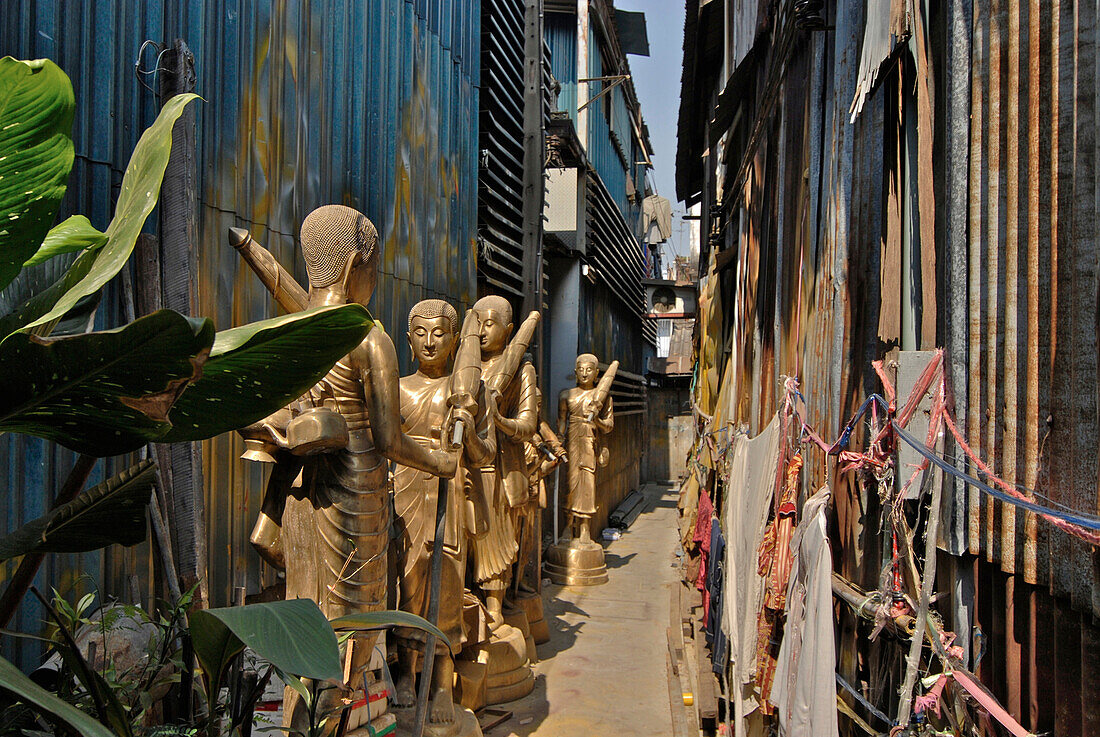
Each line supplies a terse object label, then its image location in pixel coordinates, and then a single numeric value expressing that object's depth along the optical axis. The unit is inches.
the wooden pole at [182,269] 113.6
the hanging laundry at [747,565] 137.6
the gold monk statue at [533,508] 256.1
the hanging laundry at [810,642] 92.0
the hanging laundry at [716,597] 195.5
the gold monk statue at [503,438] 217.8
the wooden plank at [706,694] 183.8
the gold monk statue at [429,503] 165.6
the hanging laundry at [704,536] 261.9
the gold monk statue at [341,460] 111.5
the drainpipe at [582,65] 503.8
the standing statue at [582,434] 374.6
